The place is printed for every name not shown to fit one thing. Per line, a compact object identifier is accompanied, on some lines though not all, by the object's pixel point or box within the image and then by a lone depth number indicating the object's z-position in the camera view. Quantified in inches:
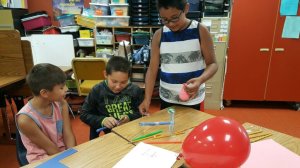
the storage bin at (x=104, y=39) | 144.8
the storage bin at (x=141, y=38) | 141.6
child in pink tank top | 45.3
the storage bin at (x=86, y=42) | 148.3
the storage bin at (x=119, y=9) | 140.8
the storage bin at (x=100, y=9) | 144.4
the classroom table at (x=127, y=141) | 35.5
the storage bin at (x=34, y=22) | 149.6
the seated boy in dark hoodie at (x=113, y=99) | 55.3
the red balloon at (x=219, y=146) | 24.0
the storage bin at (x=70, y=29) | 149.9
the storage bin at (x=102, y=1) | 145.6
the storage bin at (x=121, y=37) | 148.0
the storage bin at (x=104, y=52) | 146.0
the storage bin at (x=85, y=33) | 148.9
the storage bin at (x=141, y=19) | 141.3
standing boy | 52.2
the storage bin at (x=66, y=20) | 154.7
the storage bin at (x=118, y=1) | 142.3
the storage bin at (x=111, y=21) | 142.8
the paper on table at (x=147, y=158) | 34.6
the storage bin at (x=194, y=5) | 132.8
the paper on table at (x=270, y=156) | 34.9
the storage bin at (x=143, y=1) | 137.9
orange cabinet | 127.1
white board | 129.6
